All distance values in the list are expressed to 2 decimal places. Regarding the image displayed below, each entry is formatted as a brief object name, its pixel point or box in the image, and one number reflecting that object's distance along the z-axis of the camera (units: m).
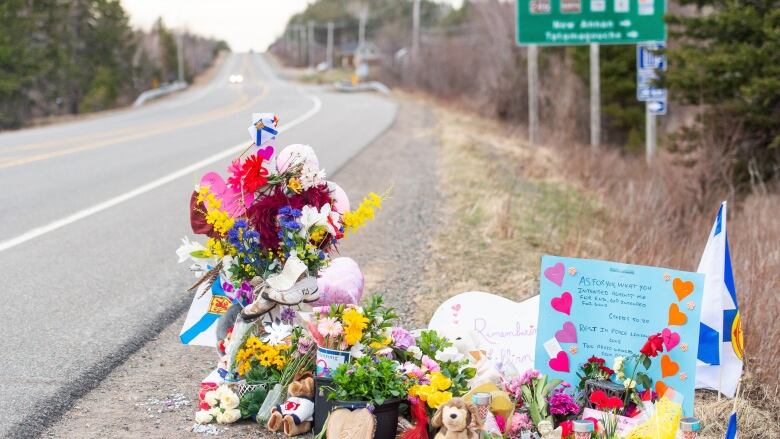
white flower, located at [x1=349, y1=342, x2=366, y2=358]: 3.96
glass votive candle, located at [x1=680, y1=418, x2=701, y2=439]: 3.55
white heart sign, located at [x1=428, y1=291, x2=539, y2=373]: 4.67
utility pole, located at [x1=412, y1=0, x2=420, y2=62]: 47.24
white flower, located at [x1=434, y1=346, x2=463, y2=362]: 4.11
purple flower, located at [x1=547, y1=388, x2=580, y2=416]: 3.86
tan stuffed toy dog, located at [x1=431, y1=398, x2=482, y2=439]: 3.51
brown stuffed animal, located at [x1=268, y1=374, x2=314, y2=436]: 3.95
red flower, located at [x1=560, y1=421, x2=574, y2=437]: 3.71
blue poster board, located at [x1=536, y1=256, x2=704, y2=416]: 4.01
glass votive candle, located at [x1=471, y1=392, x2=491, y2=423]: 3.64
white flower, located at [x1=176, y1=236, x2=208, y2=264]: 4.38
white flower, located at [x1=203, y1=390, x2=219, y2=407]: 4.10
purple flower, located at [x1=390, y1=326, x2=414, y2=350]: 4.15
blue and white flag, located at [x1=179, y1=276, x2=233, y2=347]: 4.75
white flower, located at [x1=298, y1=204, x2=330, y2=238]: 4.13
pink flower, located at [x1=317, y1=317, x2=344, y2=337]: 3.96
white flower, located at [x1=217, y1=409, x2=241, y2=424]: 4.04
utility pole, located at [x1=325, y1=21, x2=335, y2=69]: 91.91
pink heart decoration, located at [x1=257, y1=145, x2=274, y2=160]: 4.27
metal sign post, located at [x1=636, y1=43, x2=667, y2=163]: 15.73
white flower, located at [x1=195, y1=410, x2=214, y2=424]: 4.04
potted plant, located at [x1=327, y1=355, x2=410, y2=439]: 3.71
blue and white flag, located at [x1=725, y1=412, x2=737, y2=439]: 3.62
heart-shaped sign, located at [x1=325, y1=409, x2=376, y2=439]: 3.62
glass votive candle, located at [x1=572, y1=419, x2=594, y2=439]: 3.59
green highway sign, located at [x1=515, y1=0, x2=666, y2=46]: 16.97
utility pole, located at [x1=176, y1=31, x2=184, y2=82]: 62.44
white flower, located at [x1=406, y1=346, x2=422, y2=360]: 4.10
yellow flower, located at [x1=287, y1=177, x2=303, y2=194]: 4.21
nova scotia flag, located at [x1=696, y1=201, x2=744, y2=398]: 4.49
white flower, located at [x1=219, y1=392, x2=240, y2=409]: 4.07
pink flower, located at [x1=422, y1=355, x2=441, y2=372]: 3.98
